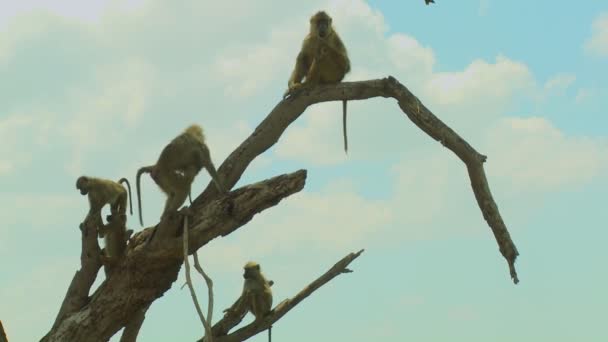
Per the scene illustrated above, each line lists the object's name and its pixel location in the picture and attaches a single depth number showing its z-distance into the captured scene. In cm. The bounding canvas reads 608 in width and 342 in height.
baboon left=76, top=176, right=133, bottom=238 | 1231
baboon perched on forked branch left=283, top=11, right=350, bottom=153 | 1273
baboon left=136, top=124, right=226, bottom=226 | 1160
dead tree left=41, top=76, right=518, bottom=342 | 1136
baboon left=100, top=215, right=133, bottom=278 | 1219
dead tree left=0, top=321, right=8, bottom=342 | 1166
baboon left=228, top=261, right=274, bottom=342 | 1370
